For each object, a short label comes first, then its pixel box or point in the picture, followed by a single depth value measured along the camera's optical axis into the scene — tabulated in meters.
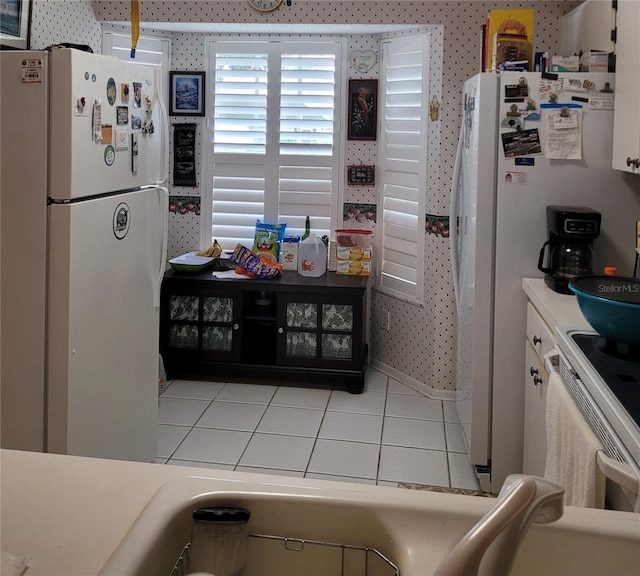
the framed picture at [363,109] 4.32
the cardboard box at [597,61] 2.74
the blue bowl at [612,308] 1.75
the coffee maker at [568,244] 2.59
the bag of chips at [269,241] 4.40
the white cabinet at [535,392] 2.40
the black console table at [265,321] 4.12
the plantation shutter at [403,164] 3.96
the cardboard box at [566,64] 2.82
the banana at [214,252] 4.53
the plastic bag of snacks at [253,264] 4.23
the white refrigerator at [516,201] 2.76
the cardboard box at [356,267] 4.32
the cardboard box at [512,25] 2.96
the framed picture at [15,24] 3.01
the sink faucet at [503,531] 0.62
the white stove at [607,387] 1.37
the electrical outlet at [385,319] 4.36
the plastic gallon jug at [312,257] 4.32
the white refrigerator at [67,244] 2.21
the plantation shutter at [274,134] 4.38
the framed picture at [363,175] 4.39
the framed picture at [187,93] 4.49
